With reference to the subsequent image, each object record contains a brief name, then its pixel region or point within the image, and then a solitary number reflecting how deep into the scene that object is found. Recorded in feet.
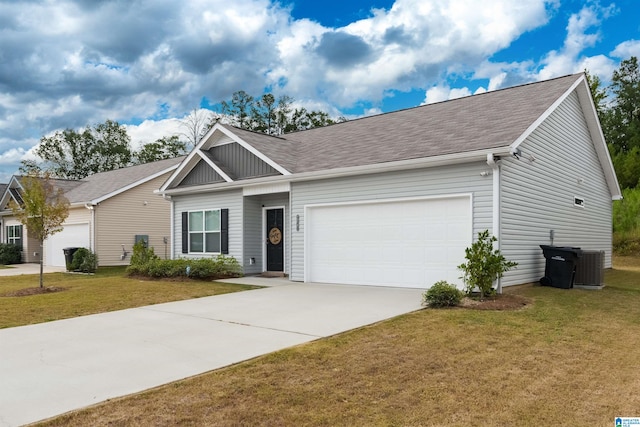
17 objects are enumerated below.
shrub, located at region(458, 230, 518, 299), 28.12
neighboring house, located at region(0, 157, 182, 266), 66.08
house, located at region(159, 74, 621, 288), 32.94
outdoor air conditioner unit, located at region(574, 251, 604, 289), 35.19
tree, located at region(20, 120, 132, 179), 152.46
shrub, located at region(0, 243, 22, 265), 79.36
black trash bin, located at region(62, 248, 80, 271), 62.34
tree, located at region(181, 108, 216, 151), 126.11
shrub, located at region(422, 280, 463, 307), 26.66
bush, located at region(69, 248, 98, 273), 59.21
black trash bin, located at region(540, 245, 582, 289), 34.27
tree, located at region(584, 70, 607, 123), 120.32
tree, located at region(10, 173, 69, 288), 39.81
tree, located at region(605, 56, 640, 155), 117.76
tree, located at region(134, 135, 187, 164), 149.18
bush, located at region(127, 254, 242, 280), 45.32
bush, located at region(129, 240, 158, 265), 50.37
